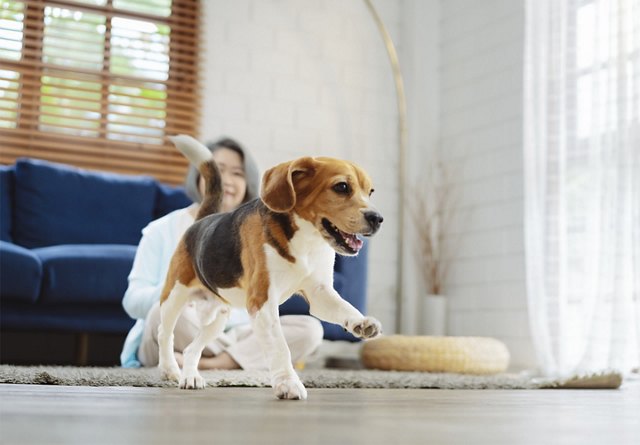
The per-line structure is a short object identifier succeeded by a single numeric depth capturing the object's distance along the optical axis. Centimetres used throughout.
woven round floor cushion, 317
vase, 421
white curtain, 318
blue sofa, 289
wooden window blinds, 399
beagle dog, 123
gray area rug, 159
